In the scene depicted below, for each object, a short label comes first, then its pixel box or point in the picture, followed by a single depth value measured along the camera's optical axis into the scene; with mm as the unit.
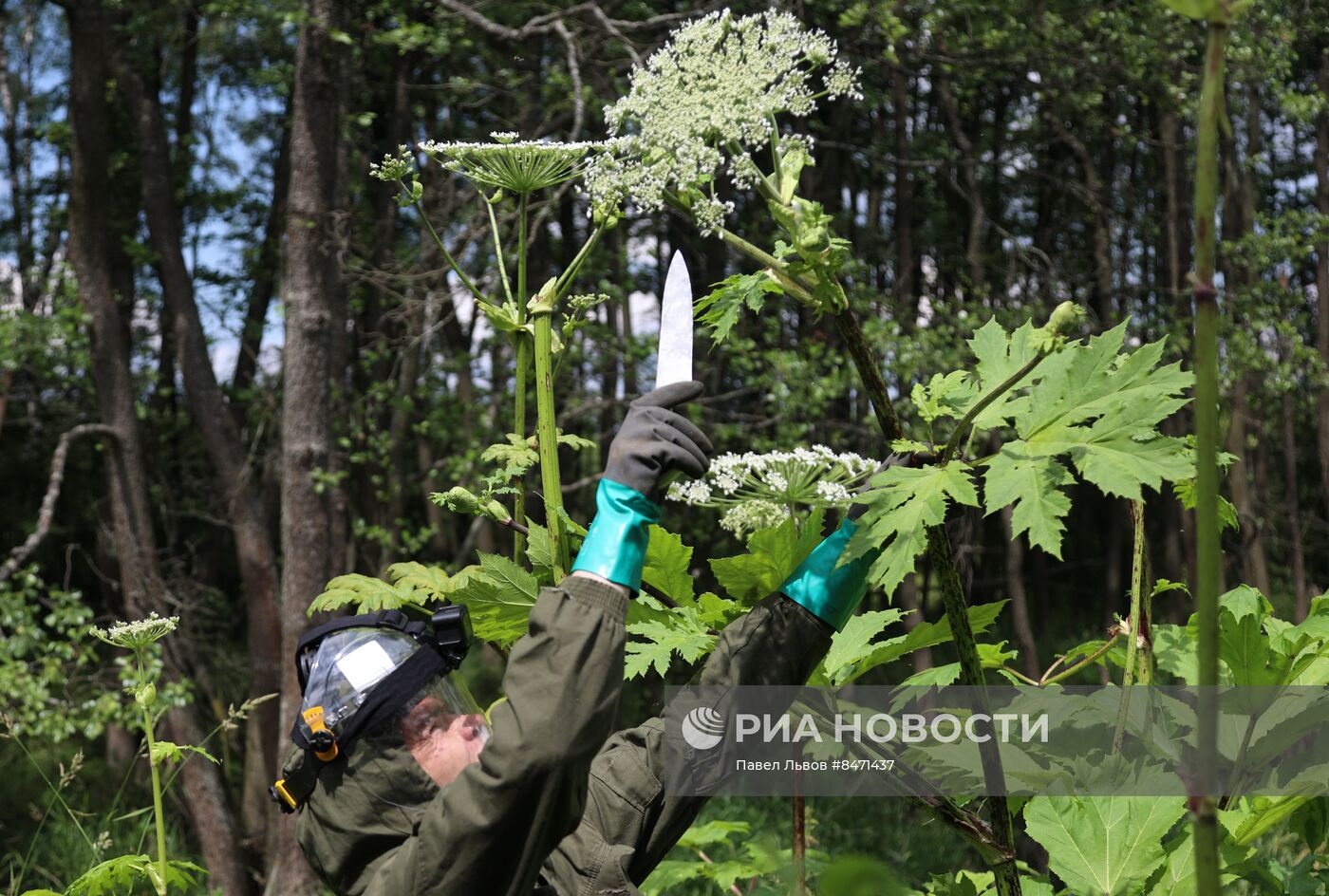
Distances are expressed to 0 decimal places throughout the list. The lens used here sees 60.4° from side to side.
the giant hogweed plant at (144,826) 2113
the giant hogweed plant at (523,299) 2004
